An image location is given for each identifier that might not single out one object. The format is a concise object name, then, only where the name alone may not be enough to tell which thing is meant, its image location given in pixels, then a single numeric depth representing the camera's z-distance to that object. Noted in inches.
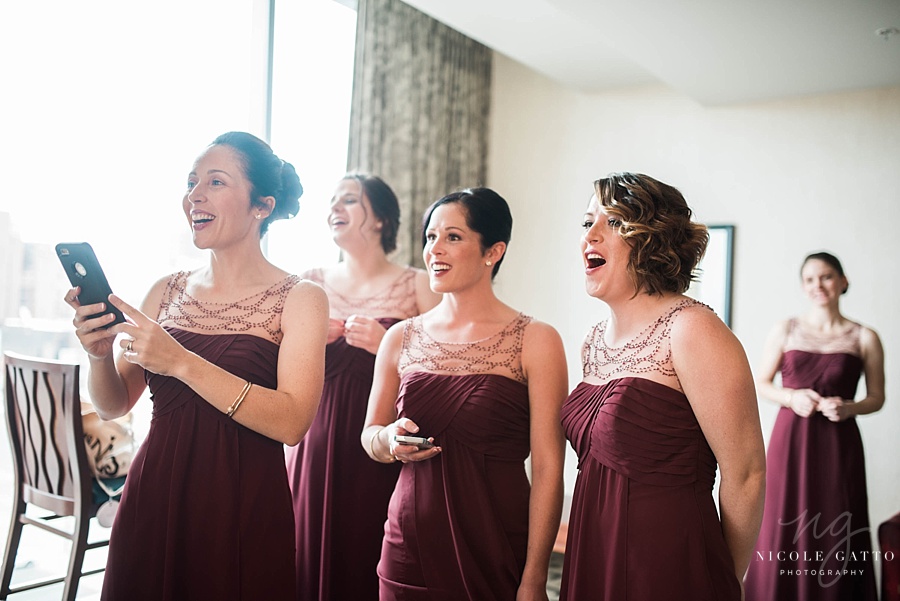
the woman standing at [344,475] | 110.0
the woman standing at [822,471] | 150.2
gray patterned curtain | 214.5
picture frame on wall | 217.2
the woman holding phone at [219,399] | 74.7
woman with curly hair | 68.7
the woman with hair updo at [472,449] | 83.0
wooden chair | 126.4
